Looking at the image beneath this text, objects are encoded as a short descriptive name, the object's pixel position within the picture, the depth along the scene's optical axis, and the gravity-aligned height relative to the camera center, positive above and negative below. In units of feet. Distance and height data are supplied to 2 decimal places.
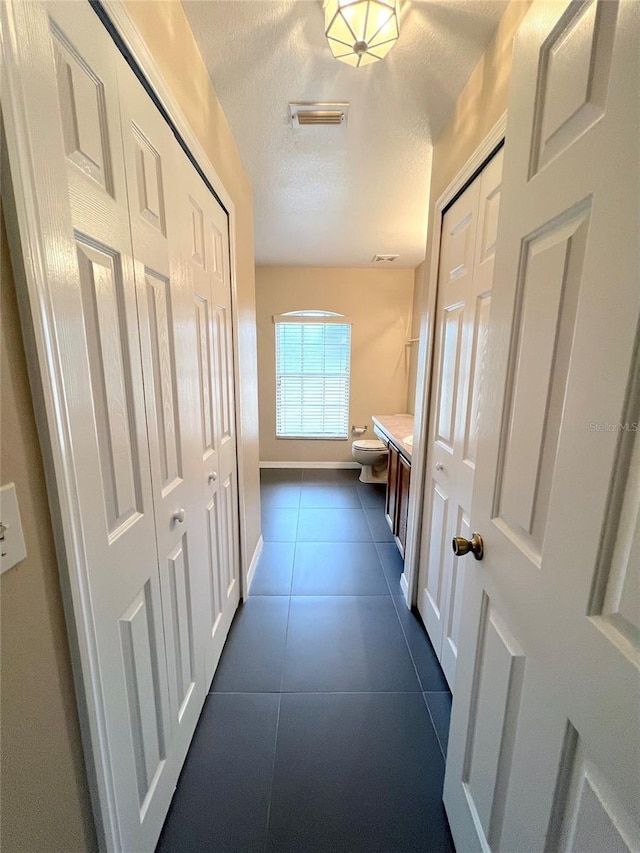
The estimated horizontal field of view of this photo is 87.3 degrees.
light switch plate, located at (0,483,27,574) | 1.59 -0.81
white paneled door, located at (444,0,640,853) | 1.49 -0.49
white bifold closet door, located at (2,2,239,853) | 1.77 -0.07
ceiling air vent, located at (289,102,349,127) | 4.86 +3.71
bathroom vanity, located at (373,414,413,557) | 7.87 -2.76
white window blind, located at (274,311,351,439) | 14.38 -0.33
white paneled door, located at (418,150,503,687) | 4.10 -0.28
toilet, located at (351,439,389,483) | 12.85 -3.46
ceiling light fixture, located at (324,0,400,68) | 3.24 +3.35
